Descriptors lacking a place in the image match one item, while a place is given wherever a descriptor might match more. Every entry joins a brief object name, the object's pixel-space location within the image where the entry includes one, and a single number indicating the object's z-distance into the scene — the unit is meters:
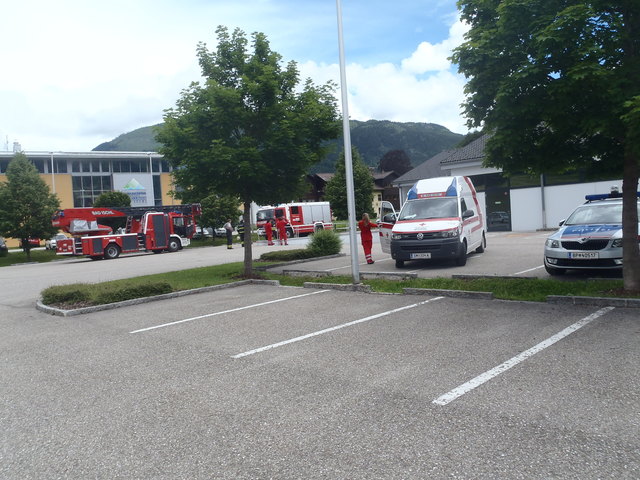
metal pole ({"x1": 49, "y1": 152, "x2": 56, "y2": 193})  64.12
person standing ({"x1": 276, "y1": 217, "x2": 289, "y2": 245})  29.98
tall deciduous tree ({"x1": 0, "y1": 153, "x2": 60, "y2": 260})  34.22
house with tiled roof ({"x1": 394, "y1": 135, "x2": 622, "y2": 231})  28.81
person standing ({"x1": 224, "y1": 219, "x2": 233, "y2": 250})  31.02
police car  10.03
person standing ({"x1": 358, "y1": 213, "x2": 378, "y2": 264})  16.67
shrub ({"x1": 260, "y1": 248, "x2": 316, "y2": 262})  19.31
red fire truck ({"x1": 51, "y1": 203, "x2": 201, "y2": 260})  28.78
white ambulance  14.26
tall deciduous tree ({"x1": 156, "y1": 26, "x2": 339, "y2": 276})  13.50
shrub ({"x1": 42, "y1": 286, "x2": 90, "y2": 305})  11.56
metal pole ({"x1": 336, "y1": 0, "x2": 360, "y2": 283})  11.87
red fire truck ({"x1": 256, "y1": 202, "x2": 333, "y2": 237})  40.06
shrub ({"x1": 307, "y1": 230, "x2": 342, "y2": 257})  20.45
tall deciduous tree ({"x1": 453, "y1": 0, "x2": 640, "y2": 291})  7.50
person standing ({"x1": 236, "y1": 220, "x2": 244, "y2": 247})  39.28
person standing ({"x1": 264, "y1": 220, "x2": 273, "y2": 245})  31.59
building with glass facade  64.75
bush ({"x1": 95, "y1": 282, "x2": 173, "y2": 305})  11.34
